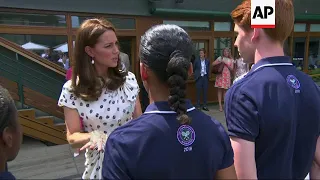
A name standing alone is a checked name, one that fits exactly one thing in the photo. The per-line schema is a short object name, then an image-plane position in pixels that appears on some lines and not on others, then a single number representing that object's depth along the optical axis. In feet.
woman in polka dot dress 5.75
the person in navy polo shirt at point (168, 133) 3.30
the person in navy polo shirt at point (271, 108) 3.92
